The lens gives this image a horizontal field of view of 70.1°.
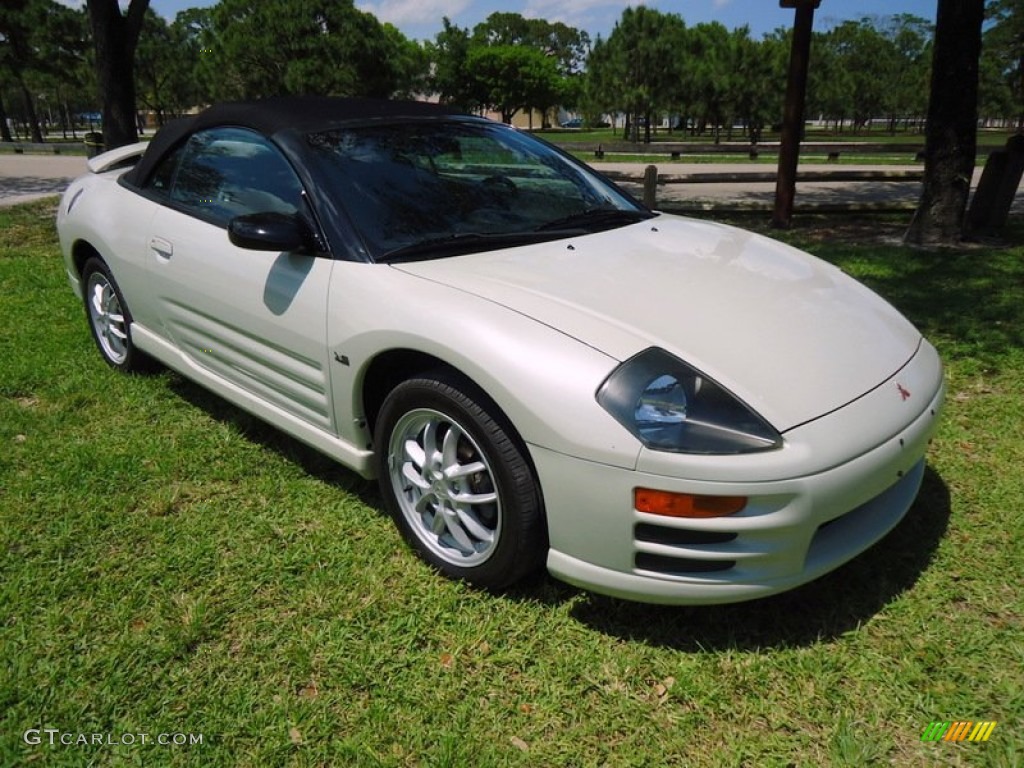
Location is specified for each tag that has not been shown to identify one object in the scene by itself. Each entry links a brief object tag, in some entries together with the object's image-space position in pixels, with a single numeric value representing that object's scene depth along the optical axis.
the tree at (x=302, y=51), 32.53
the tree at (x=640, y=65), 35.41
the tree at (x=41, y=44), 28.11
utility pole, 8.32
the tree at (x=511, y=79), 59.22
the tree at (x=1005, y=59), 39.81
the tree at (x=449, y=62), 50.12
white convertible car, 1.92
